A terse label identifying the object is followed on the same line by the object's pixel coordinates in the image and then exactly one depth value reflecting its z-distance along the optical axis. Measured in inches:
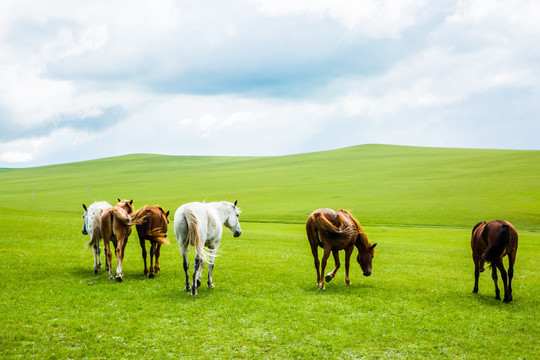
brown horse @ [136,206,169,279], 465.7
